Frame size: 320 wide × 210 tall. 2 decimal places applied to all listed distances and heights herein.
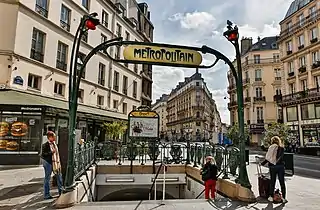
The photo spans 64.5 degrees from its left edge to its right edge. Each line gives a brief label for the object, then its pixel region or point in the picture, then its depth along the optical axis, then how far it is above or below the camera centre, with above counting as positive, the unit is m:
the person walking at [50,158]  6.99 -0.63
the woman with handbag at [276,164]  6.79 -0.69
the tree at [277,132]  17.53 +0.44
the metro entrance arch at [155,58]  6.37 +2.10
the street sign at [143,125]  15.40 +0.70
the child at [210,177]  7.82 -1.21
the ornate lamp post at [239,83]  7.05 +1.58
